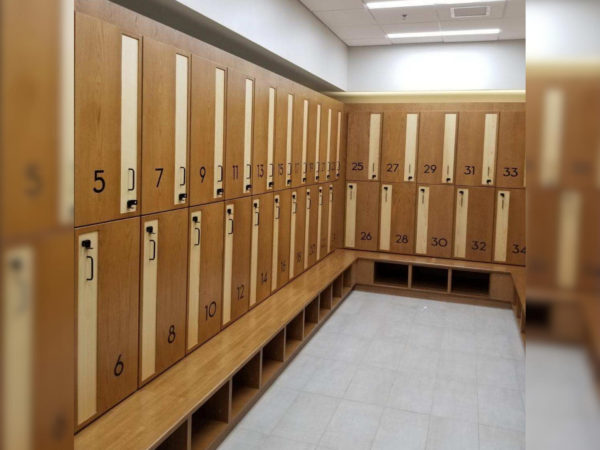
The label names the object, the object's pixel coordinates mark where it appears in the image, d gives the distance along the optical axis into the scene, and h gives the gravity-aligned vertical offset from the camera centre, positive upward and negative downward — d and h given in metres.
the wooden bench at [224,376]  2.64 -1.25
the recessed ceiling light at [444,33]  6.38 +1.84
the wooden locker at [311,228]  5.98 -0.58
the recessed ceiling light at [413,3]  5.30 +1.81
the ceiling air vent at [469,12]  5.48 +1.81
